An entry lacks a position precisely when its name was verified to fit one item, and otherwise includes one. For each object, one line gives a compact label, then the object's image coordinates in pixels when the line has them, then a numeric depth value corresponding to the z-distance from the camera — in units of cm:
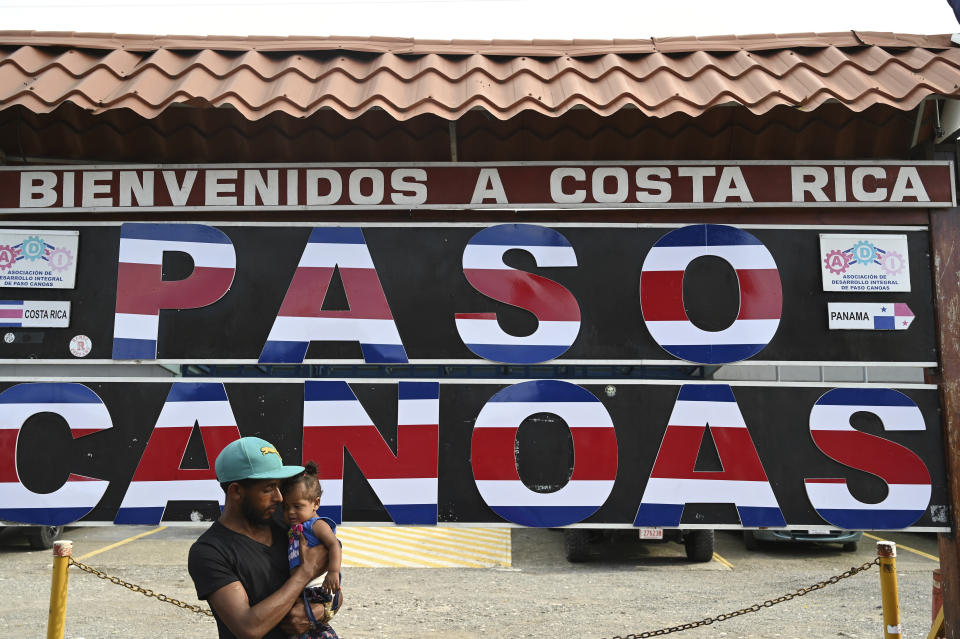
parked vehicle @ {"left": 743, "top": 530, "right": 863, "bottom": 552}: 1281
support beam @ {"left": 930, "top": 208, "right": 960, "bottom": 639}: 446
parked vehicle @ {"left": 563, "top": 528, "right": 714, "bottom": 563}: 1189
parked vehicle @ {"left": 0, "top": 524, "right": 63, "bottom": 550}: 1251
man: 281
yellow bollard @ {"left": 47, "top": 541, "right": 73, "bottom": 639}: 429
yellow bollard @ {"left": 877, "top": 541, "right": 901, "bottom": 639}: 418
